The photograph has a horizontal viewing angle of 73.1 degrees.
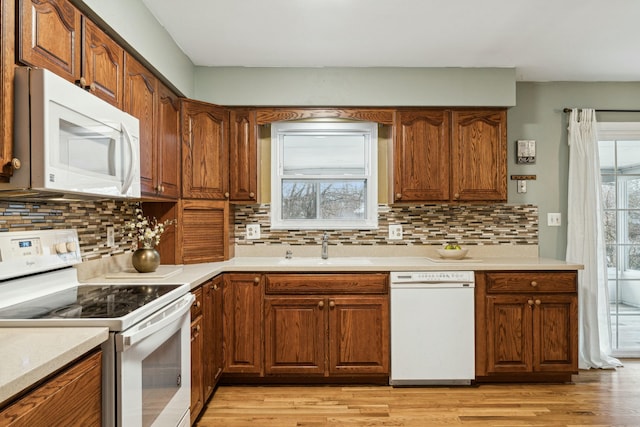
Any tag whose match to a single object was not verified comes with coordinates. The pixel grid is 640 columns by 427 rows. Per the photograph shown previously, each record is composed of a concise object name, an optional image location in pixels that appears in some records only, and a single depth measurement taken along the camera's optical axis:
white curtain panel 3.49
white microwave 1.39
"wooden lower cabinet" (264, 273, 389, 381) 2.97
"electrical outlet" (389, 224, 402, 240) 3.58
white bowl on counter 3.21
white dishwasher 2.97
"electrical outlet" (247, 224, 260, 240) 3.57
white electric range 1.41
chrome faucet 3.43
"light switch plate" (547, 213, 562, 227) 3.62
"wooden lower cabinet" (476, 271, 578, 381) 2.99
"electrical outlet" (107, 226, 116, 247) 2.56
